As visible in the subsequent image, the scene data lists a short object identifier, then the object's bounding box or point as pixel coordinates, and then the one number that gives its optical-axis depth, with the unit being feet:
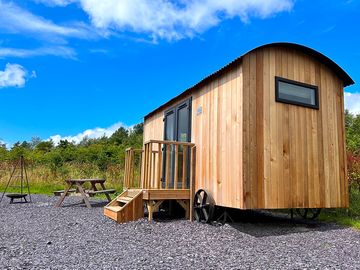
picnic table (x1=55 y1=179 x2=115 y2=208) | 23.58
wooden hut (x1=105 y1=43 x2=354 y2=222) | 15.42
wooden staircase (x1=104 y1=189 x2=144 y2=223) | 17.07
